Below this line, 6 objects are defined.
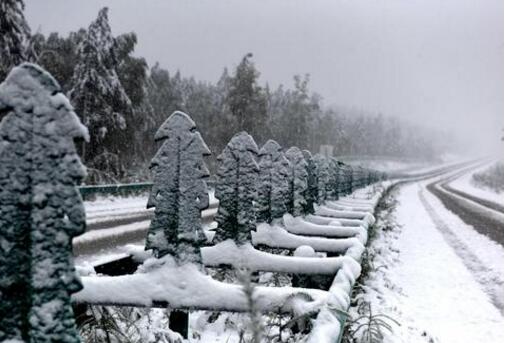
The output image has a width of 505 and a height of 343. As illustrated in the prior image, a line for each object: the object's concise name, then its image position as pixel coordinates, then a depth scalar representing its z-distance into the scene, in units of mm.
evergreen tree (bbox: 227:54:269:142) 49031
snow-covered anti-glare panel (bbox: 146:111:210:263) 3574
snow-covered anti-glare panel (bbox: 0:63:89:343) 1994
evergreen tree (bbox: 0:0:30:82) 21797
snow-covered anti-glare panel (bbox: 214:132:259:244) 4660
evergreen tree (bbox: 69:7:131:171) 28234
